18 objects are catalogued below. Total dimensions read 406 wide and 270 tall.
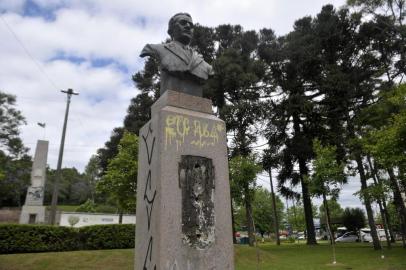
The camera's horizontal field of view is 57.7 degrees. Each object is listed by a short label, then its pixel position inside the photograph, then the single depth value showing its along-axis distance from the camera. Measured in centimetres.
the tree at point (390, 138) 1570
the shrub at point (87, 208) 4619
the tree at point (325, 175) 1702
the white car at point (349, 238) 4142
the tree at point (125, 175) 2219
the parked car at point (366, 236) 3953
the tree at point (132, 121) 2622
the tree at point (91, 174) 6469
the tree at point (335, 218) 5540
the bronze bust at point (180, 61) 639
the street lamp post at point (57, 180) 2122
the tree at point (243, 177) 1745
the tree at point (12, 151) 2961
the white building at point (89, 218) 3519
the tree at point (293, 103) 2520
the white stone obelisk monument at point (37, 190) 2958
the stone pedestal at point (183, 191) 508
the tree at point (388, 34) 2116
